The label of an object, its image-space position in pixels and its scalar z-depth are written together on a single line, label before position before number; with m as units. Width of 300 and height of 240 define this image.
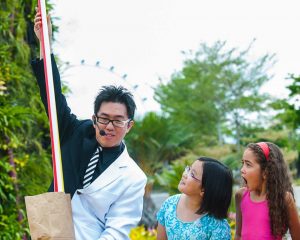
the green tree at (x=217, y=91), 20.11
